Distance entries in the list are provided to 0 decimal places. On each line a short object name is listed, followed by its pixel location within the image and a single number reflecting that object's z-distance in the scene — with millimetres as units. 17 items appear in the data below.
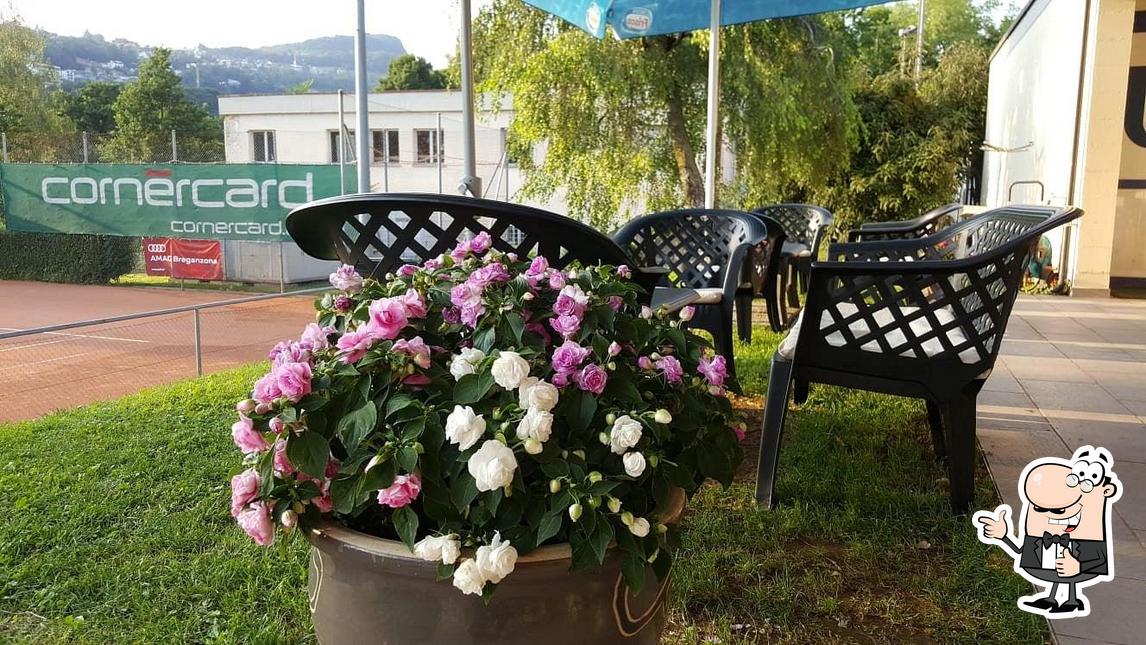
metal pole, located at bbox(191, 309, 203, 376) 5699
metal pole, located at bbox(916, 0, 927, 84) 15563
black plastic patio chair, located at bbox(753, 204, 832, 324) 5961
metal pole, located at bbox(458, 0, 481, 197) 3436
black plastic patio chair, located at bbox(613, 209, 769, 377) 4160
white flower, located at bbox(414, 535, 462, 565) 1115
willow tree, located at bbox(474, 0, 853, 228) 9062
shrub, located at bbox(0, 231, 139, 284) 14039
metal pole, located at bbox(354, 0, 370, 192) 4242
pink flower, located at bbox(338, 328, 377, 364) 1226
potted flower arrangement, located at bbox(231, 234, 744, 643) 1132
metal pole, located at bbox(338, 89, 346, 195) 8906
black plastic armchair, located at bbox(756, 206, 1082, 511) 2295
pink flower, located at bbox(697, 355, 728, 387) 1372
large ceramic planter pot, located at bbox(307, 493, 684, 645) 1158
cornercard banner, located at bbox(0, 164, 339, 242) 10091
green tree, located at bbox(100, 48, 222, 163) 32250
